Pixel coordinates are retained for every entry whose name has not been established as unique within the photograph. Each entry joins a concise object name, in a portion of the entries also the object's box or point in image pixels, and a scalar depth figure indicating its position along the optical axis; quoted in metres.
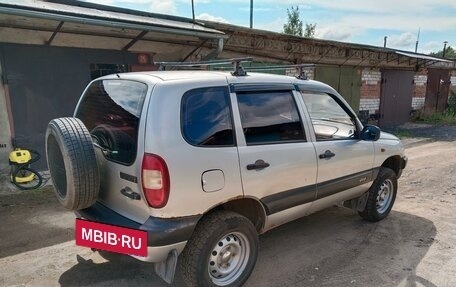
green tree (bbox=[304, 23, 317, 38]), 34.91
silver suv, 2.42
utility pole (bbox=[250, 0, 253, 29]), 16.44
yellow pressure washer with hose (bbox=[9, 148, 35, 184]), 5.54
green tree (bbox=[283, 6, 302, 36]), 34.19
